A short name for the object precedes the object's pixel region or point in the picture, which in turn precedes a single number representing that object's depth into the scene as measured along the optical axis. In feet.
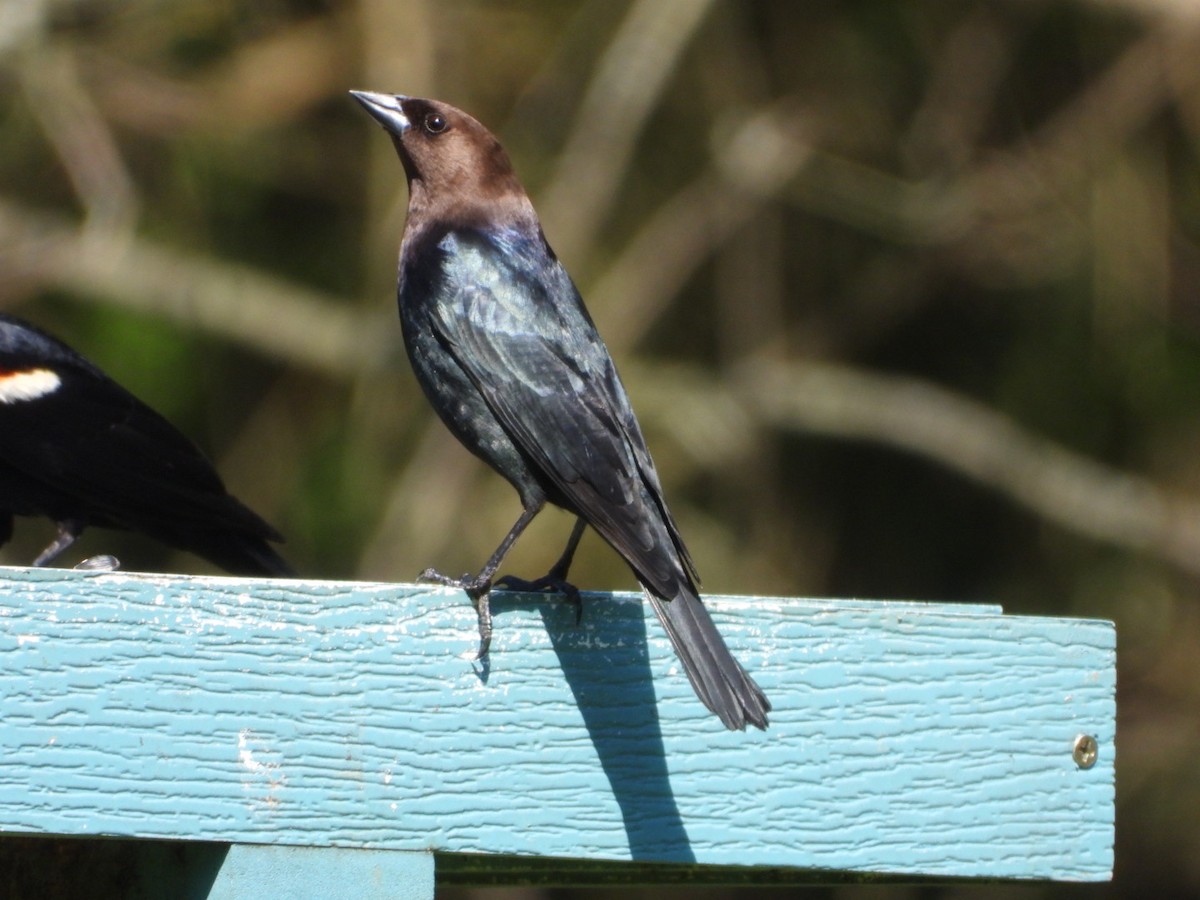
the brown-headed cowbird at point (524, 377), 12.46
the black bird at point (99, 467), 18.13
